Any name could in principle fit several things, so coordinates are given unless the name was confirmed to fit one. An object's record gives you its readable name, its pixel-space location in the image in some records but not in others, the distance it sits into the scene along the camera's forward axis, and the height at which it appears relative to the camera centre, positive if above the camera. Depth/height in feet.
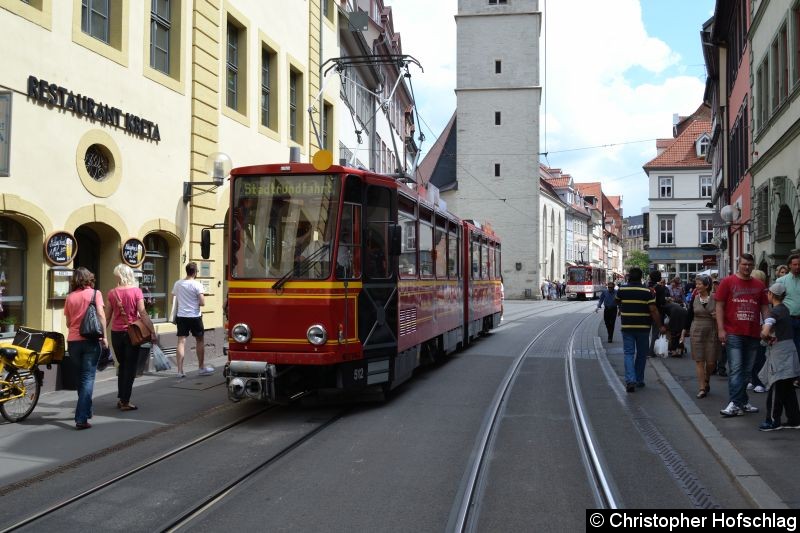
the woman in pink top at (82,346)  27.22 -2.23
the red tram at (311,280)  29.58 +0.16
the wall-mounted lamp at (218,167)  50.34 +7.68
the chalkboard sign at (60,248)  35.60 +1.66
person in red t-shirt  27.84 -1.30
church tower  207.51 +43.51
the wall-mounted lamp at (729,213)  69.89 +6.63
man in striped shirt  35.91 -1.51
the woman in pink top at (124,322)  30.40 -1.53
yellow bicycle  27.68 -3.01
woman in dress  33.76 -2.33
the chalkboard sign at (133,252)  42.32 +1.73
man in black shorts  40.75 -1.19
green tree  339.57 +12.16
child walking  25.57 -2.72
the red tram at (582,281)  202.28 +1.12
